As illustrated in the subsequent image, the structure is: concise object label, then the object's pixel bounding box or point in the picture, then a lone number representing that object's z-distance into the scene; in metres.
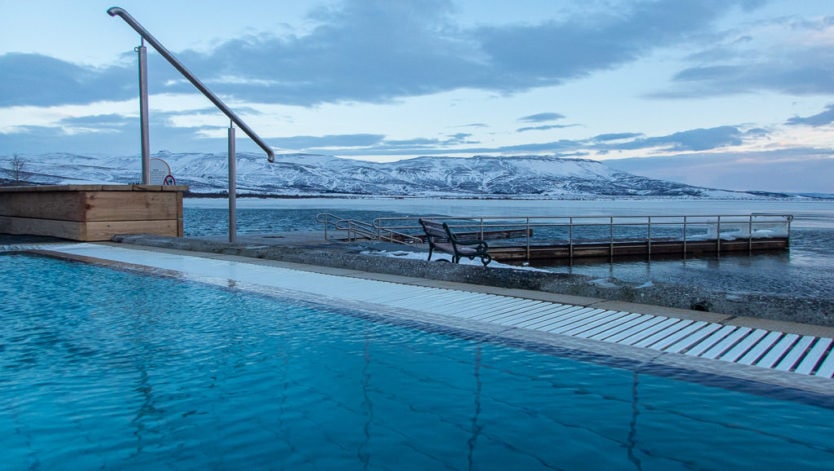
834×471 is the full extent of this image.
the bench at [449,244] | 9.76
